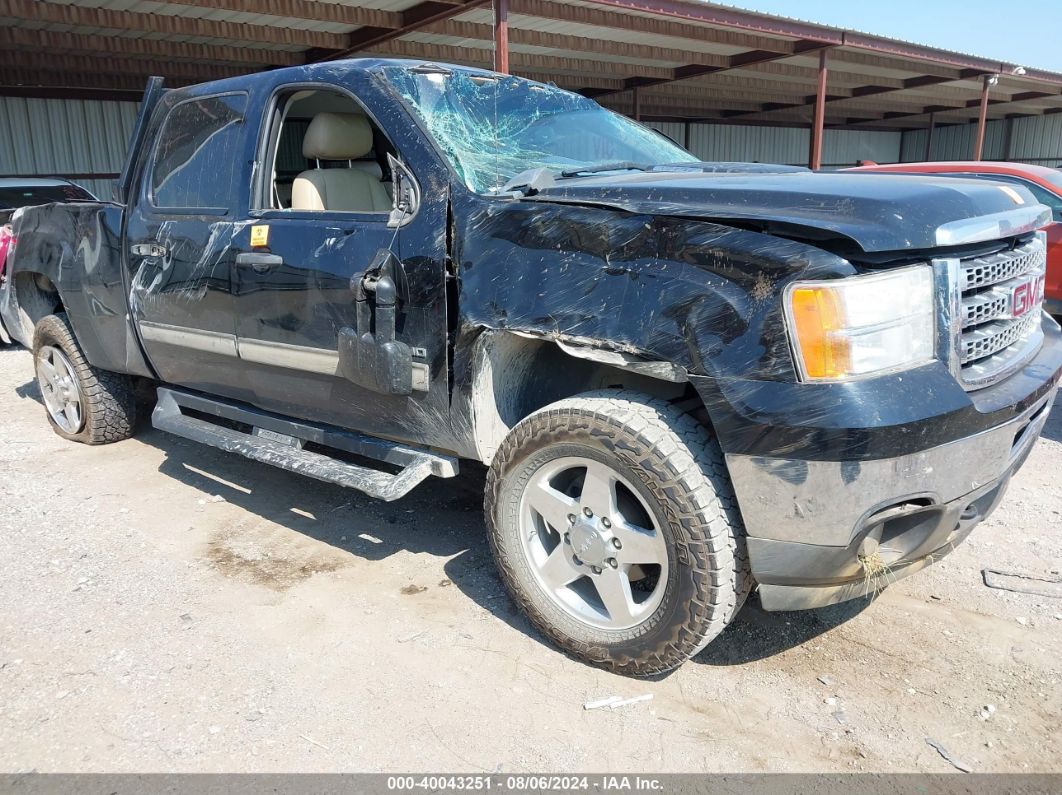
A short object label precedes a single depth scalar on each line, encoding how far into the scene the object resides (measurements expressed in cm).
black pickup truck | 222
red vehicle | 636
